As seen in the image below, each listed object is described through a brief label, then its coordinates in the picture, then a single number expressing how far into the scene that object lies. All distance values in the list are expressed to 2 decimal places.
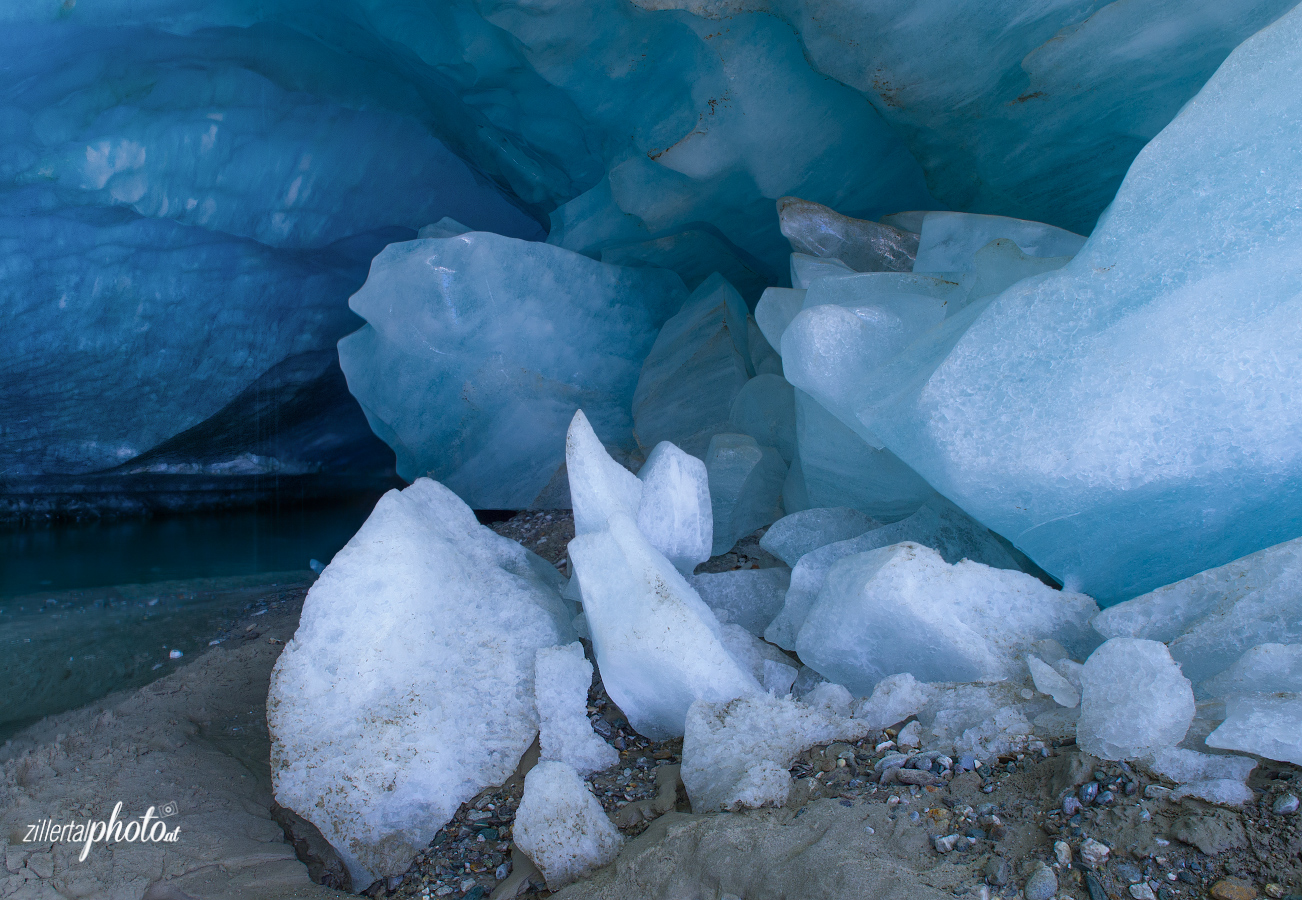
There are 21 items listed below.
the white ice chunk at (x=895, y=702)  1.23
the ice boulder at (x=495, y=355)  2.93
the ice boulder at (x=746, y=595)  1.82
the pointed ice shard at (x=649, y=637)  1.36
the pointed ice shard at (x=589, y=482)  1.74
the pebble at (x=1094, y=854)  0.83
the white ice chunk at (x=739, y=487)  2.27
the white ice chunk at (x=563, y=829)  1.08
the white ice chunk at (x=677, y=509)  1.79
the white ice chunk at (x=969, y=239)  2.08
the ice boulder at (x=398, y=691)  1.34
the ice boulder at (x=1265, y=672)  1.03
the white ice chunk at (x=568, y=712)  1.37
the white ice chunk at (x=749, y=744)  1.08
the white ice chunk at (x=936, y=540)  1.76
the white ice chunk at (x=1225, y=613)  1.16
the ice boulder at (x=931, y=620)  1.35
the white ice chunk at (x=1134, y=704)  0.96
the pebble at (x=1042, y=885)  0.80
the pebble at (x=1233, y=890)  0.74
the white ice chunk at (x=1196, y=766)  0.89
